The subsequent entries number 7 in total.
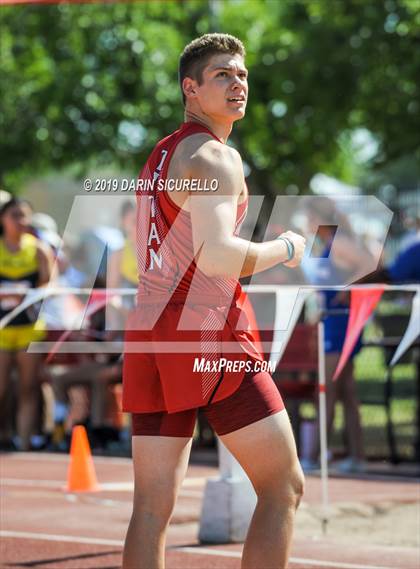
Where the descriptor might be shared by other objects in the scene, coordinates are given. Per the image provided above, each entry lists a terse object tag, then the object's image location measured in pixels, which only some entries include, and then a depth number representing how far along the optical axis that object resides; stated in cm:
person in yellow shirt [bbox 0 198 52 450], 2336
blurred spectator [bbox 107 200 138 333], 2342
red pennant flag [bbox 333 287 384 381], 1727
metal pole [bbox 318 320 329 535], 1512
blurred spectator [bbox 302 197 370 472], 2058
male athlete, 857
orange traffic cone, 1752
